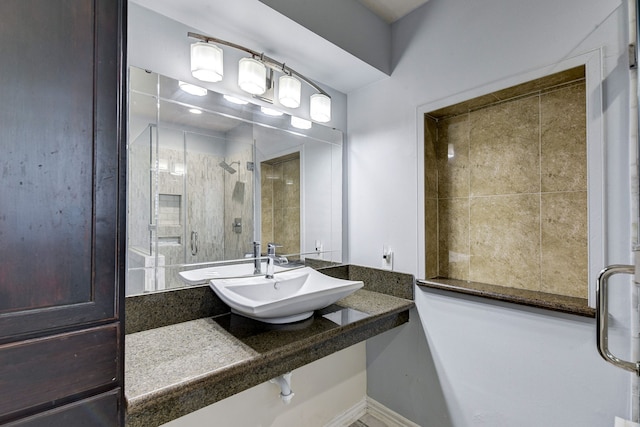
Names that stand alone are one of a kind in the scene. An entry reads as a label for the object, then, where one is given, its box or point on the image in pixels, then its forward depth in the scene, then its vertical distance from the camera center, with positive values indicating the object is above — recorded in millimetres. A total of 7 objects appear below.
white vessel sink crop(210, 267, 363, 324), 1193 -364
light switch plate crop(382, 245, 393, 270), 1844 -260
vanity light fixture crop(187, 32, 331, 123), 1374 +752
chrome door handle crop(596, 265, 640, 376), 891 -330
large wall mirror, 1261 +175
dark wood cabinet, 598 +19
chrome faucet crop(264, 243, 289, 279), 1628 -251
